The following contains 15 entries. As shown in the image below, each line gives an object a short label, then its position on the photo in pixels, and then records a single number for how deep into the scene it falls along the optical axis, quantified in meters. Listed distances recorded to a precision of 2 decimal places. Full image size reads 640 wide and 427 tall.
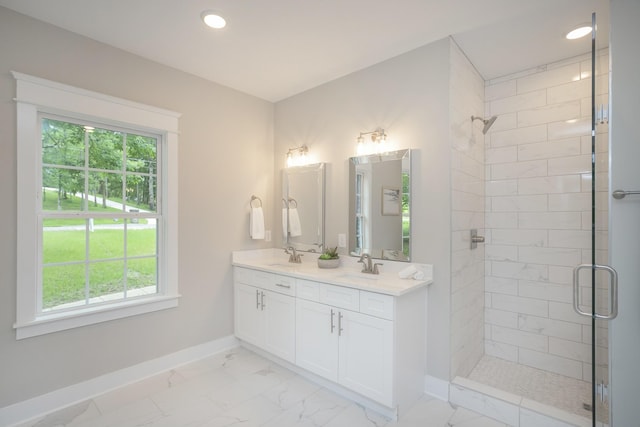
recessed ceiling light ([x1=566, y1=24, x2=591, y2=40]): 2.12
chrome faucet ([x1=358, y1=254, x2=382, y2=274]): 2.61
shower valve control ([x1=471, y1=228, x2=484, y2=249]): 2.63
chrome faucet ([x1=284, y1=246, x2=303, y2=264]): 3.27
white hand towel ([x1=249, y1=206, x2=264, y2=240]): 3.34
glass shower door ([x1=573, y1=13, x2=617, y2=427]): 1.52
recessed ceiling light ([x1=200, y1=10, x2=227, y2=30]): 2.06
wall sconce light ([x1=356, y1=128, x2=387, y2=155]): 2.65
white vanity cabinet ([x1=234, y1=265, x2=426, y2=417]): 2.05
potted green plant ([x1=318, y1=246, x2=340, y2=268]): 2.86
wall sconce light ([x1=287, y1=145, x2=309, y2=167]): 3.31
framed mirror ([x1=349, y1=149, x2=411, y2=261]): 2.52
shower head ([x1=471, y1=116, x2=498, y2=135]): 2.58
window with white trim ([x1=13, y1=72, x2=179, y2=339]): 2.10
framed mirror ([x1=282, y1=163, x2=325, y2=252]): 3.16
